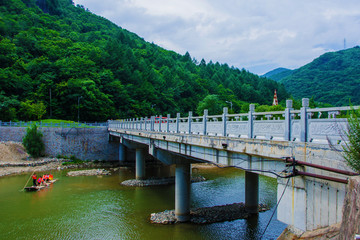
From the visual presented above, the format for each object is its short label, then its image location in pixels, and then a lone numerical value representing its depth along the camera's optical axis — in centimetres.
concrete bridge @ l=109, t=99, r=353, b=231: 584
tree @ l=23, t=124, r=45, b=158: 3569
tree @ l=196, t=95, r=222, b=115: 7419
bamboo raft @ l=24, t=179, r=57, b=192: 2325
